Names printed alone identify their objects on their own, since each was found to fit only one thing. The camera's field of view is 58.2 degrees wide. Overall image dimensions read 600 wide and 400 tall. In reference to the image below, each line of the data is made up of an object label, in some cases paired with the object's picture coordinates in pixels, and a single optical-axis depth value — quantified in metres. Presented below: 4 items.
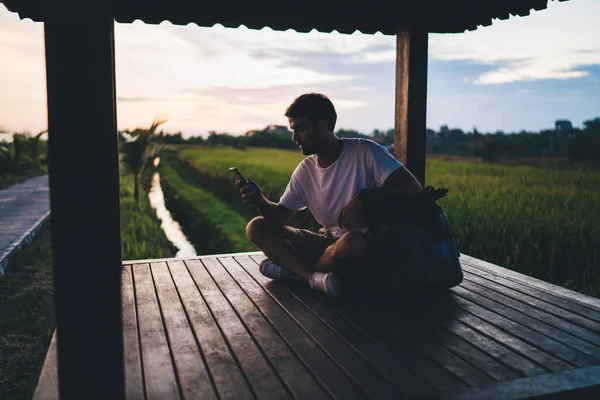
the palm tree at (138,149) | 11.86
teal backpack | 2.92
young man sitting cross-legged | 3.05
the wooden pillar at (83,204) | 1.58
